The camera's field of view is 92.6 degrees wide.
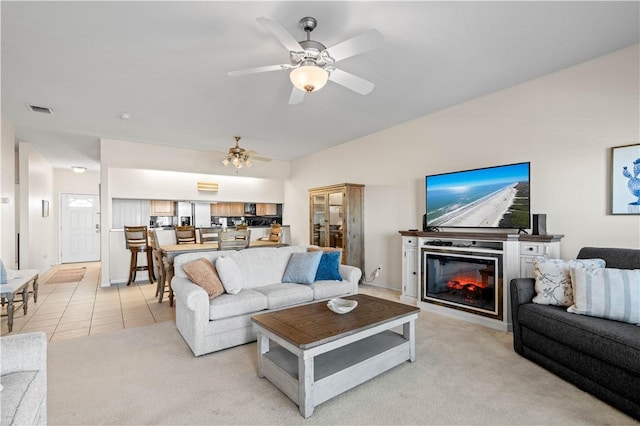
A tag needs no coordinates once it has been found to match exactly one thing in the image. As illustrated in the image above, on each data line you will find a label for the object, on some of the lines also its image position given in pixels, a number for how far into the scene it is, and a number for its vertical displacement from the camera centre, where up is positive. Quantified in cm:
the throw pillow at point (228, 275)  298 -63
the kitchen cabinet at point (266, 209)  790 +7
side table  318 -82
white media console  319 -69
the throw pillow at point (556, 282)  244 -59
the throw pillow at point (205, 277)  286 -62
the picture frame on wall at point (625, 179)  270 +27
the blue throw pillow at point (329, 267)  368 -69
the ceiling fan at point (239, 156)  523 +97
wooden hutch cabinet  528 -15
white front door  854 -43
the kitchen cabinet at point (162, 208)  690 +10
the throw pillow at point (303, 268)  350 -66
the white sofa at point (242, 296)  264 -84
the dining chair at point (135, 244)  542 -57
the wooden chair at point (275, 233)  651 -46
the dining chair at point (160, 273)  433 -87
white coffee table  190 -105
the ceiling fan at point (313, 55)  197 +113
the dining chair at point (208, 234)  513 -38
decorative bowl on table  243 -77
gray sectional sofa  182 -92
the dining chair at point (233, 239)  451 -42
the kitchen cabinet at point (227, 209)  741 +7
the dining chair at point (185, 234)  544 -40
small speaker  312 -14
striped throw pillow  206 -59
